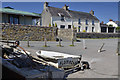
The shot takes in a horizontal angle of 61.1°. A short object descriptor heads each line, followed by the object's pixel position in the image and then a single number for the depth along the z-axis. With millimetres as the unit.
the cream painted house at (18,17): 13971
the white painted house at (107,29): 39387
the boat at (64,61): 4272
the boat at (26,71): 2669
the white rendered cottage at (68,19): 28149
